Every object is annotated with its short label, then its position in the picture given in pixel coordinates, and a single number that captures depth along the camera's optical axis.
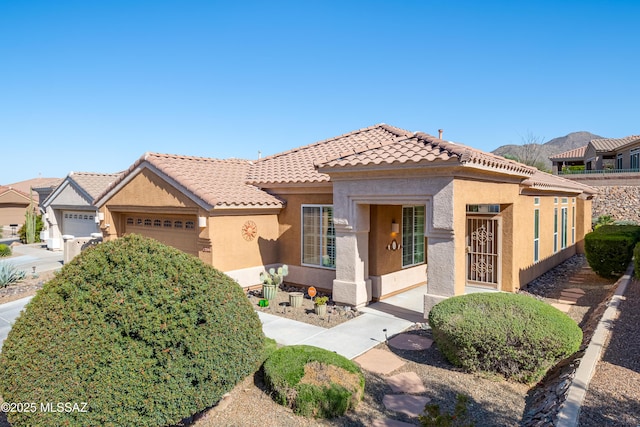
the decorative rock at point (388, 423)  5.53
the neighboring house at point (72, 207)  24.12
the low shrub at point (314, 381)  5.65
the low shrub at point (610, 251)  13.89
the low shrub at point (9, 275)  14.35
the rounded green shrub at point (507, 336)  6.57
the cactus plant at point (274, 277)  12.45
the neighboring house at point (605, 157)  39.03
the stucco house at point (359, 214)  9.77
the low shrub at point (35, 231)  29.52
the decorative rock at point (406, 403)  5.91
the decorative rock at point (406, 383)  6.57
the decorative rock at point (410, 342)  8.46
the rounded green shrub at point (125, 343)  4.39
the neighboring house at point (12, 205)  39.22
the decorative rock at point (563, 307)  11.06
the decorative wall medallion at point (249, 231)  13.46
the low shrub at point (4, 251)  22.68
